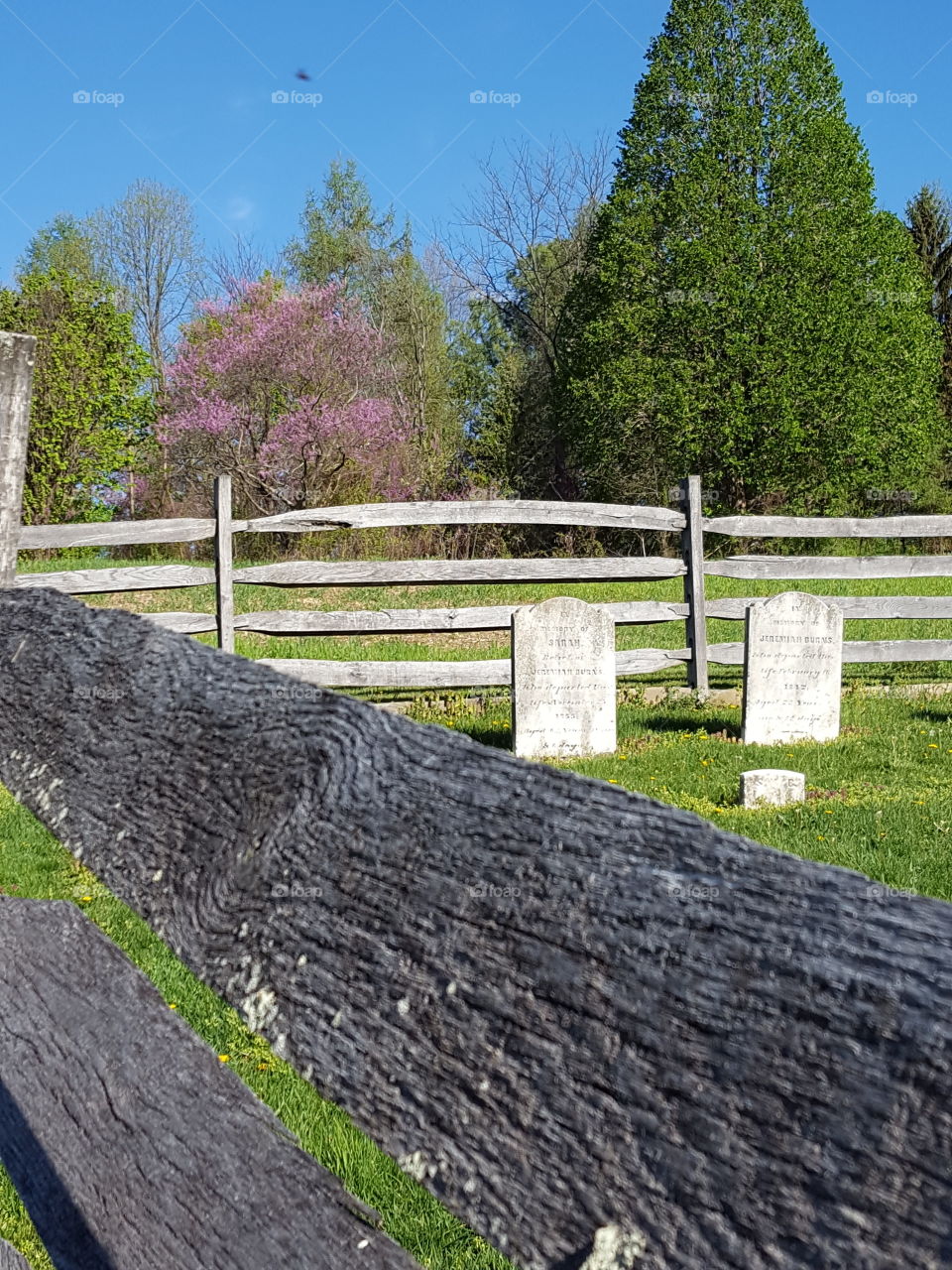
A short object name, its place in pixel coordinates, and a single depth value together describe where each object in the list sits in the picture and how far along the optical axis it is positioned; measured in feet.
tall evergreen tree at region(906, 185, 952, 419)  106.83
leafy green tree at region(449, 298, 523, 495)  96.58
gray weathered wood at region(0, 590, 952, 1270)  1.73
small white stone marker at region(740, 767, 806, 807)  21.18
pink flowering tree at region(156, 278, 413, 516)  74.79
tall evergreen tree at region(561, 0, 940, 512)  71.36
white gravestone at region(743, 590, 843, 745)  27.91
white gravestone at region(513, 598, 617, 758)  26.86
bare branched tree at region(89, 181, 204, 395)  102.94
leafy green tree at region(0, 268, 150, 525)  77.77
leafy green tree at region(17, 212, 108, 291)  101.96
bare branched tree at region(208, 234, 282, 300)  83.41
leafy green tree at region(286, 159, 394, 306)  105.81
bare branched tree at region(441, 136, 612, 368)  95.14
